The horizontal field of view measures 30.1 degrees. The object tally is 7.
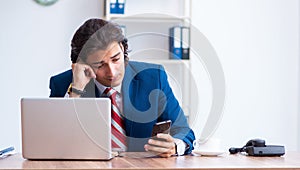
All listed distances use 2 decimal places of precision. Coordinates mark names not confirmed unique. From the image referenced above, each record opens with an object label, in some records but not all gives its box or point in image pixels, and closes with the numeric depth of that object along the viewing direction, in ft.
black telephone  7.73
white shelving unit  13.70
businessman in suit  8.23
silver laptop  6.79
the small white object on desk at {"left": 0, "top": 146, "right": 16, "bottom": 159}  7.53
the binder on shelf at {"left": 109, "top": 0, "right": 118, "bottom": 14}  13.37
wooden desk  6.37
